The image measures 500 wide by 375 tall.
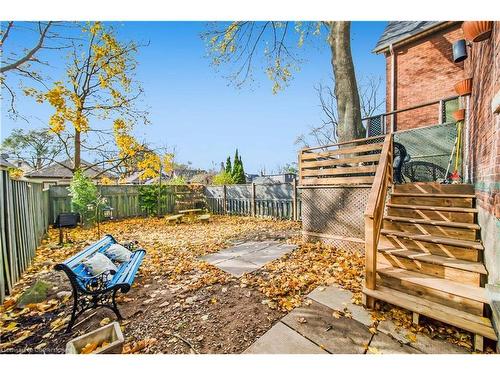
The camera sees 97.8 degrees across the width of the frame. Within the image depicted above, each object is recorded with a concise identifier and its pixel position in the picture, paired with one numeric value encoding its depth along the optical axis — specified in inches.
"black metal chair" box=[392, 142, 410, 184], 213.6
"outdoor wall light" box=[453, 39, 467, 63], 159.8
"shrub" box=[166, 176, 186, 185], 494.4
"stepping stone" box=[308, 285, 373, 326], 97.4
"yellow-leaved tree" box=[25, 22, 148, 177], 346.6
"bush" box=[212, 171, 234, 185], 706.1
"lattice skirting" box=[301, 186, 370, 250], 182.5
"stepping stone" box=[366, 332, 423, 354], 79.0
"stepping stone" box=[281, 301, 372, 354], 81.5
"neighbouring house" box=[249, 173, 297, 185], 1232.2
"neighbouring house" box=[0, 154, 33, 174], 1080.2
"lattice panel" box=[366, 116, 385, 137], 318.3
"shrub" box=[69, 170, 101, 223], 276.3
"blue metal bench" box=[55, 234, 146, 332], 95.9
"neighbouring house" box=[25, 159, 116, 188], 903.1
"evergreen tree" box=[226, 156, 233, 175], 958.2
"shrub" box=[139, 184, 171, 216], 434.0
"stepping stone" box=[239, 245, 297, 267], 173.9
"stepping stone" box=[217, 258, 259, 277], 153.4
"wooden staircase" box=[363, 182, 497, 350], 86.4
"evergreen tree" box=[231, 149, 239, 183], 850.4
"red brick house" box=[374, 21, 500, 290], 89.2
